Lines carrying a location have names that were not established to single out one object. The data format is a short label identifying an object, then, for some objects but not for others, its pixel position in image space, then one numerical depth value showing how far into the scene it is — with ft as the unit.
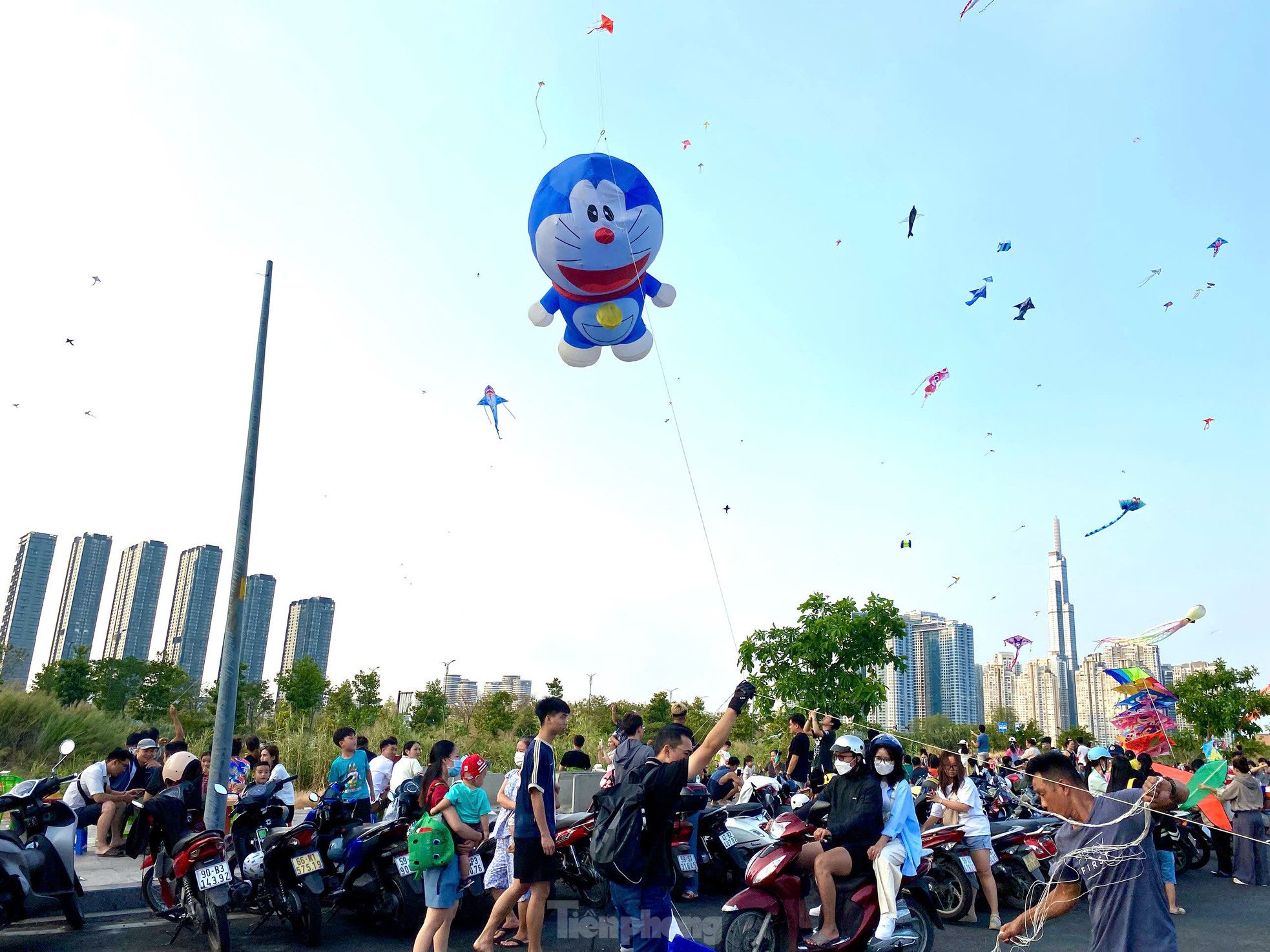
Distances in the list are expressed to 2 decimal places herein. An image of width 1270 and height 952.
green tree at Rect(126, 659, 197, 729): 113.80
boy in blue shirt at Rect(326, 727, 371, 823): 29.81
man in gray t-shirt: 11.93
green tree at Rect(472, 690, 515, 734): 100.83
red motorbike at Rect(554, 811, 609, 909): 26.86
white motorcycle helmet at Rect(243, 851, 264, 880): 22.70
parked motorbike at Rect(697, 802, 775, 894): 29.17
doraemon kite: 28.40
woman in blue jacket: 19.75
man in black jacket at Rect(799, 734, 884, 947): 19.71
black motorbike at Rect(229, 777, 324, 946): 22.36
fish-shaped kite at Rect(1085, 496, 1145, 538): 45.16
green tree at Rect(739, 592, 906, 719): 69.26
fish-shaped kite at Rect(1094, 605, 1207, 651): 44.32
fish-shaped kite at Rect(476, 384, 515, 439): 36.27
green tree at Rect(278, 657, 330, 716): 98.63
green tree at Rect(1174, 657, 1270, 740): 113.19
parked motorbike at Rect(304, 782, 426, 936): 23.70
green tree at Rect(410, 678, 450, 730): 98.02
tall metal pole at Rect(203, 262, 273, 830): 29.35
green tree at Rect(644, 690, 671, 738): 116.98
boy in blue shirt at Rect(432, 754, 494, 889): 20.01
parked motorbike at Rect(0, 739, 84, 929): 20.42
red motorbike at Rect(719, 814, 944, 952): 19.53
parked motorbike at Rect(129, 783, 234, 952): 20.80
